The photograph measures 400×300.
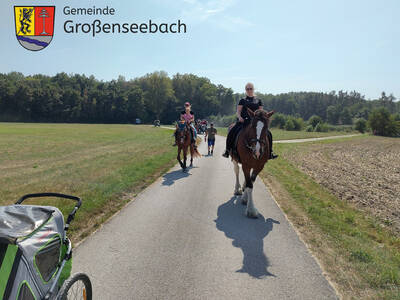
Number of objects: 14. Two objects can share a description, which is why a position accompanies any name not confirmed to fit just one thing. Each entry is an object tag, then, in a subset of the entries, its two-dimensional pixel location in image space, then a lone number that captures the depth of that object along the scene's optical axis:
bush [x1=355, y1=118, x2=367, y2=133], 73.41
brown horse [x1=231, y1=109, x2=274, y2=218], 6.16
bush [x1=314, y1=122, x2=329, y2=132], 73.06
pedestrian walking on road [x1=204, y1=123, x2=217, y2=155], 19.00
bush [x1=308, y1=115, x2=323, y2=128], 79.60
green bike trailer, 2.04
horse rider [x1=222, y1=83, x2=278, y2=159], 7.65
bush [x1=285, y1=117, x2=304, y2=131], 71.32
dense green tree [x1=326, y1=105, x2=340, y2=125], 130.25
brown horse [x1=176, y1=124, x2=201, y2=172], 12.70
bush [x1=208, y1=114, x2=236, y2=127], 93.44
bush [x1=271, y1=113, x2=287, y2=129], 72.88
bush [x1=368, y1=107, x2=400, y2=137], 59.03
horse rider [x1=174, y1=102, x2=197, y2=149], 13.10
